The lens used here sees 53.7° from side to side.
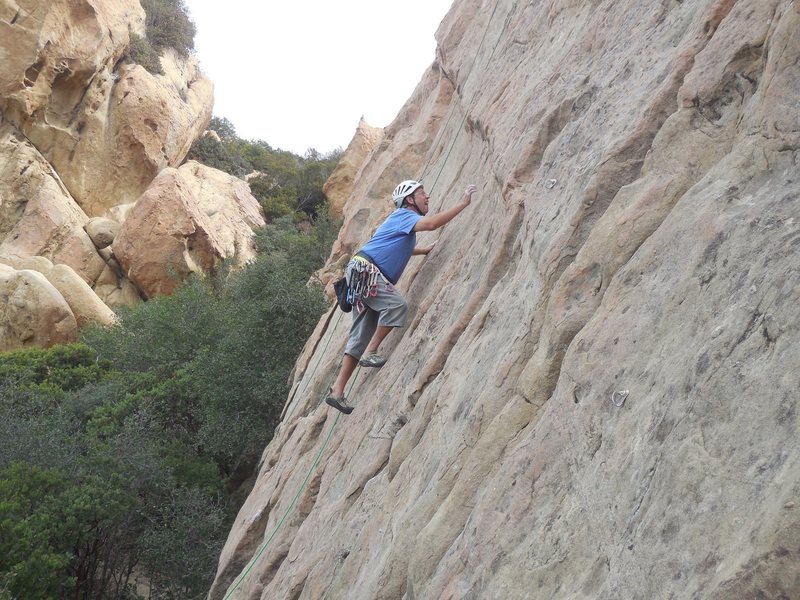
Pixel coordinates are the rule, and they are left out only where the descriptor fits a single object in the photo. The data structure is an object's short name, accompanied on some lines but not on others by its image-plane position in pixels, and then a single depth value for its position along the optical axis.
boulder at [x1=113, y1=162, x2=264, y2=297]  29.86
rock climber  8.17
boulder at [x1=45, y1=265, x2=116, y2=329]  26.14
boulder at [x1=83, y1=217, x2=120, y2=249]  30.56
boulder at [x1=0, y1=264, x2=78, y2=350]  24.14
